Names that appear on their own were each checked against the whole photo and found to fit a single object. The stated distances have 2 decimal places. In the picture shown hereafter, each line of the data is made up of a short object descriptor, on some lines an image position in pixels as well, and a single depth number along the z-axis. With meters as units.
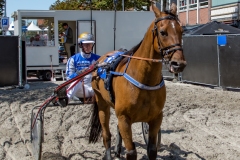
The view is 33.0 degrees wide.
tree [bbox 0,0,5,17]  29.34
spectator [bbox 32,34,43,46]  16.33
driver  6.24
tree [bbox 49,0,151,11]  26.03
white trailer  16.17
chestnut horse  4.13
